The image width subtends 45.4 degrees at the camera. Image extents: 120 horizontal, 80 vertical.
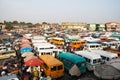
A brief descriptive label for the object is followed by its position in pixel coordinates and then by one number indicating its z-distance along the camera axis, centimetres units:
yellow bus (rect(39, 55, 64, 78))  1314
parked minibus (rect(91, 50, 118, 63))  1650
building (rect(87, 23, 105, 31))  8162
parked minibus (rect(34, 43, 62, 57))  1965
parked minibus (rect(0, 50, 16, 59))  1968
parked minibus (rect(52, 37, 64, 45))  3059
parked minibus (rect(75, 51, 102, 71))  1512
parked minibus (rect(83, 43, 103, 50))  2417
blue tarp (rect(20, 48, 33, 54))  2247
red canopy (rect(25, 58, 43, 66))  1315
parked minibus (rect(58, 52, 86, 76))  1409
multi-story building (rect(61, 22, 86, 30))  9156
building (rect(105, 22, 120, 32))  7956
